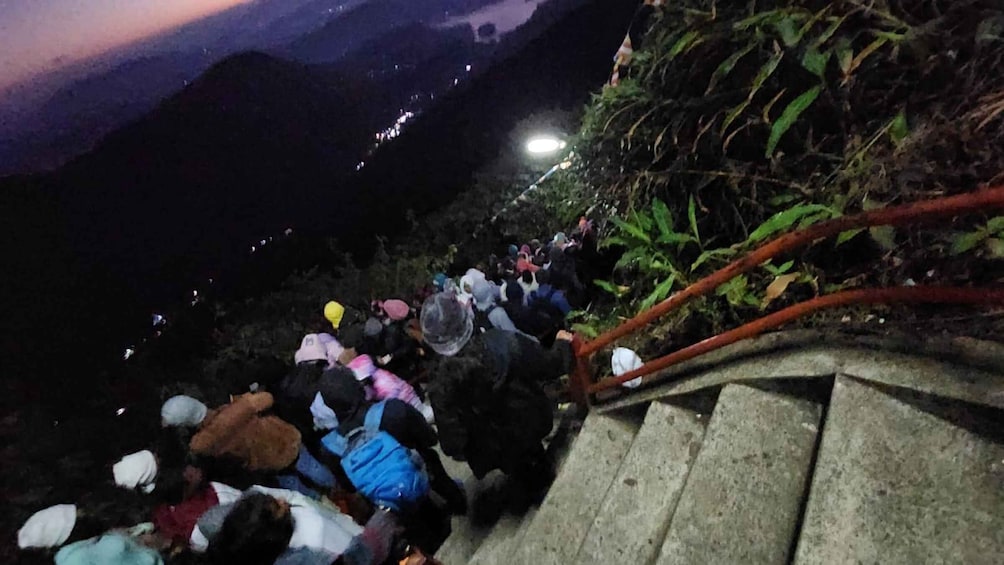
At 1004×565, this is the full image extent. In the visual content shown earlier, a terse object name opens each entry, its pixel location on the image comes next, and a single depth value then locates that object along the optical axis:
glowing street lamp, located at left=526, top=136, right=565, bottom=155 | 8.72
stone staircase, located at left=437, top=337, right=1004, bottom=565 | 2.04
